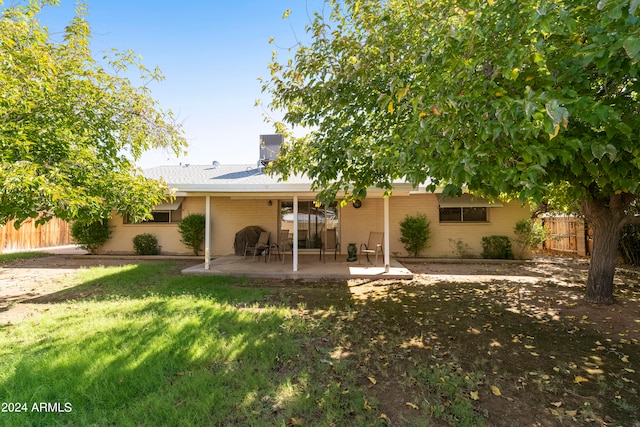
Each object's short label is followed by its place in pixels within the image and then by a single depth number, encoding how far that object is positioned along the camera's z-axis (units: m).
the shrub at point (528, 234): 10.84
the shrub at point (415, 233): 11.12
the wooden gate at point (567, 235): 12.41
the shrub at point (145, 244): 11.97
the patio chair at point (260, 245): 10.08
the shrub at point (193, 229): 11.63
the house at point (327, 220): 11.39
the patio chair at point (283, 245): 9.57
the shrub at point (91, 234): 11.91
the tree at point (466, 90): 2.25
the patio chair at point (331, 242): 11.88
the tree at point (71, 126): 4.06
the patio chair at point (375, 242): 9.53
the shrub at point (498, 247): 11.00
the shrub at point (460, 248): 11.40
